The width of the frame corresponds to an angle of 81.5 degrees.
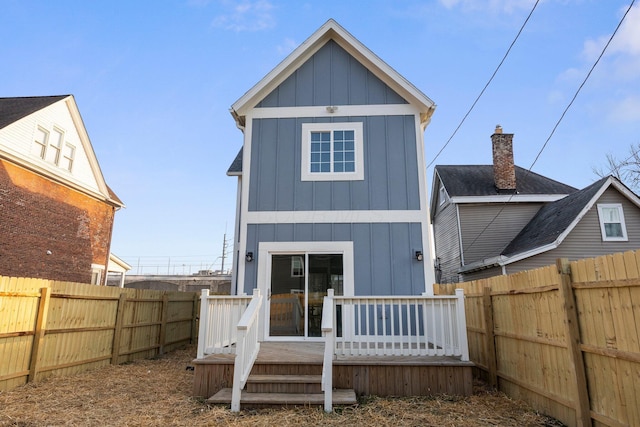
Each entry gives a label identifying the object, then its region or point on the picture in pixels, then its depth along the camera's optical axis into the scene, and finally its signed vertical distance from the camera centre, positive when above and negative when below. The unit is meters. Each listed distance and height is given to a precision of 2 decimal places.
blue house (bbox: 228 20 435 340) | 7.72 +2.46
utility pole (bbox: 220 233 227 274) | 50.53 +6.78
